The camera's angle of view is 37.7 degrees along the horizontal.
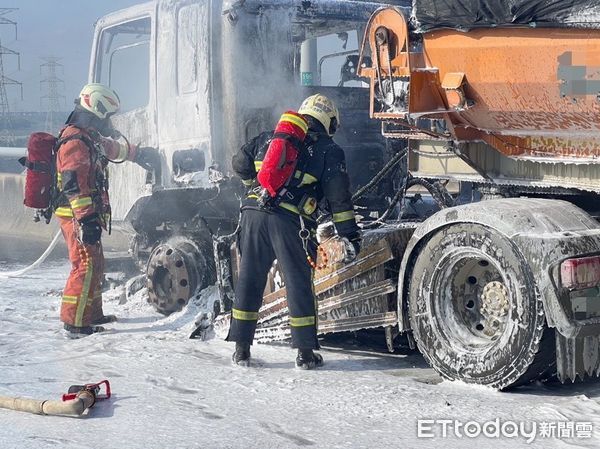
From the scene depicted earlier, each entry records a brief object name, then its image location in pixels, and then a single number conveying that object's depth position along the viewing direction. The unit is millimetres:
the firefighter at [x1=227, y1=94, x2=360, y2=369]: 5344
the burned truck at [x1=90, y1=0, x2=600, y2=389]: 4277
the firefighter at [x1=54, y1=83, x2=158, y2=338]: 6516
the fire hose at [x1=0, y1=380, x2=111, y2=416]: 4250
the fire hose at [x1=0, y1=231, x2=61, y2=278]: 8172
